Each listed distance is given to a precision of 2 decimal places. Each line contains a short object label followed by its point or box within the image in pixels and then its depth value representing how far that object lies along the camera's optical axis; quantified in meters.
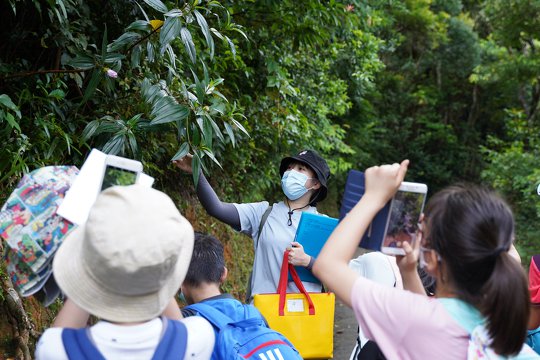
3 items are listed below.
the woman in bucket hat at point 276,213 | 3.38
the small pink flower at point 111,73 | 3.14
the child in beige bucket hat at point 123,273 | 1.55
